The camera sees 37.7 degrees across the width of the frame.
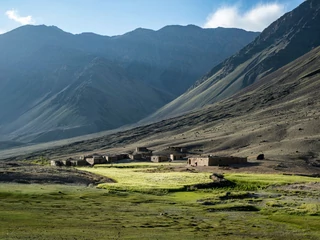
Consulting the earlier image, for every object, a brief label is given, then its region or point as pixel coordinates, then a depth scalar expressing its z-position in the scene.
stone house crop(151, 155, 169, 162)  127.38
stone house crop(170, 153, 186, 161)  132.80
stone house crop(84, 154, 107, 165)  130.55
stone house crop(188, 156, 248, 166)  104.31
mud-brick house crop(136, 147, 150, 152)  161.81
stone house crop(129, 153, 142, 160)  136.65
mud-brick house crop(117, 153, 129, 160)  137.40
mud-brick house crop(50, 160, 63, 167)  126.62
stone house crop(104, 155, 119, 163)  133.38
